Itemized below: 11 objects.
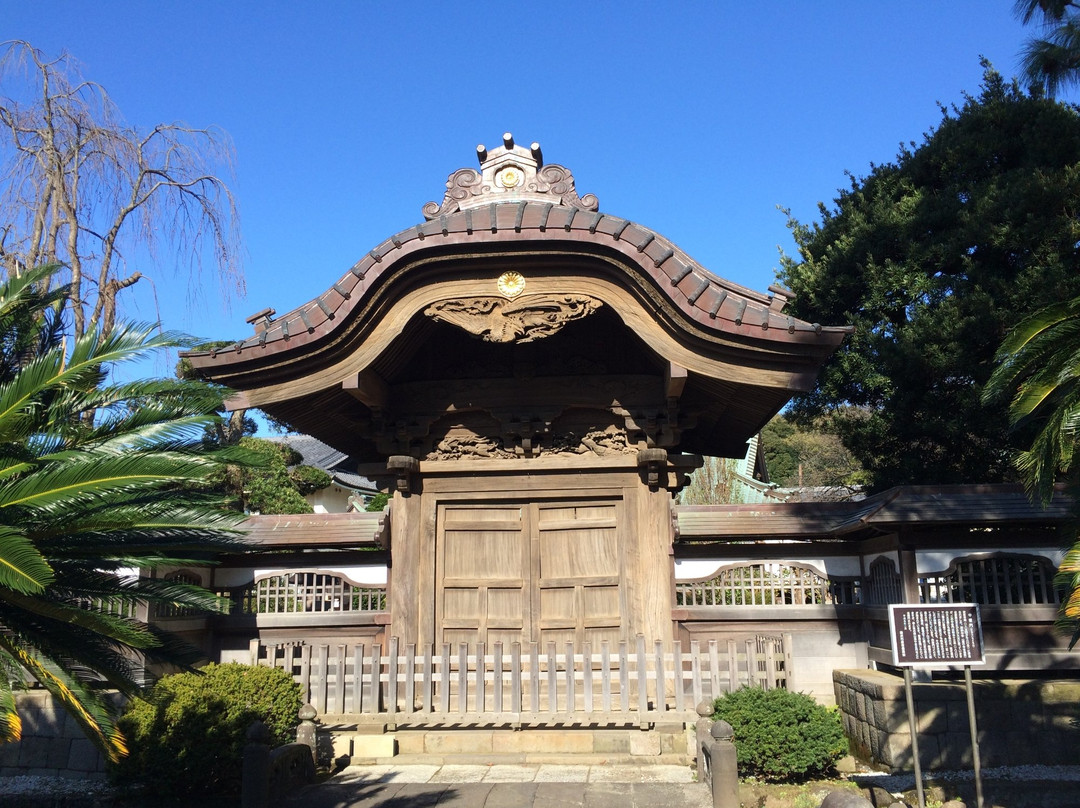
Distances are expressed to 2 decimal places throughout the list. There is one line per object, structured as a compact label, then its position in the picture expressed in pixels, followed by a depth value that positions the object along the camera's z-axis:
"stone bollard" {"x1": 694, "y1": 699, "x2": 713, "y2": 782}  6.48
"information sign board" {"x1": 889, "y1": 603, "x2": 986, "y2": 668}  5.55
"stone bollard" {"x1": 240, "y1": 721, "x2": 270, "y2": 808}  5.92
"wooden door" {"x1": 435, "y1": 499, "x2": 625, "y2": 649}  9.27
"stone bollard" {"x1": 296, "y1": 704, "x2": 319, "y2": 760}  7.10
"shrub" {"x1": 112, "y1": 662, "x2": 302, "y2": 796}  6.57
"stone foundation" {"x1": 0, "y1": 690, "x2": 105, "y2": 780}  7.98
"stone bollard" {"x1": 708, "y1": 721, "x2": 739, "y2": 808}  5.73
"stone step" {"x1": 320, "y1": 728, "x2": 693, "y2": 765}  7.43
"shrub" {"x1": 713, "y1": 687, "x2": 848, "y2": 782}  6.60
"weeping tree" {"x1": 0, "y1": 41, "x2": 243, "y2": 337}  12.70
